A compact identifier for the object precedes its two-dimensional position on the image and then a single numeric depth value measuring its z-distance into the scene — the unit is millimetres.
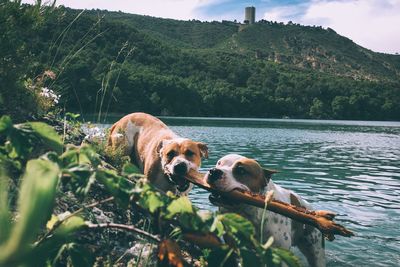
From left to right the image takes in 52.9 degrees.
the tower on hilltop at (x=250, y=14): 185125
